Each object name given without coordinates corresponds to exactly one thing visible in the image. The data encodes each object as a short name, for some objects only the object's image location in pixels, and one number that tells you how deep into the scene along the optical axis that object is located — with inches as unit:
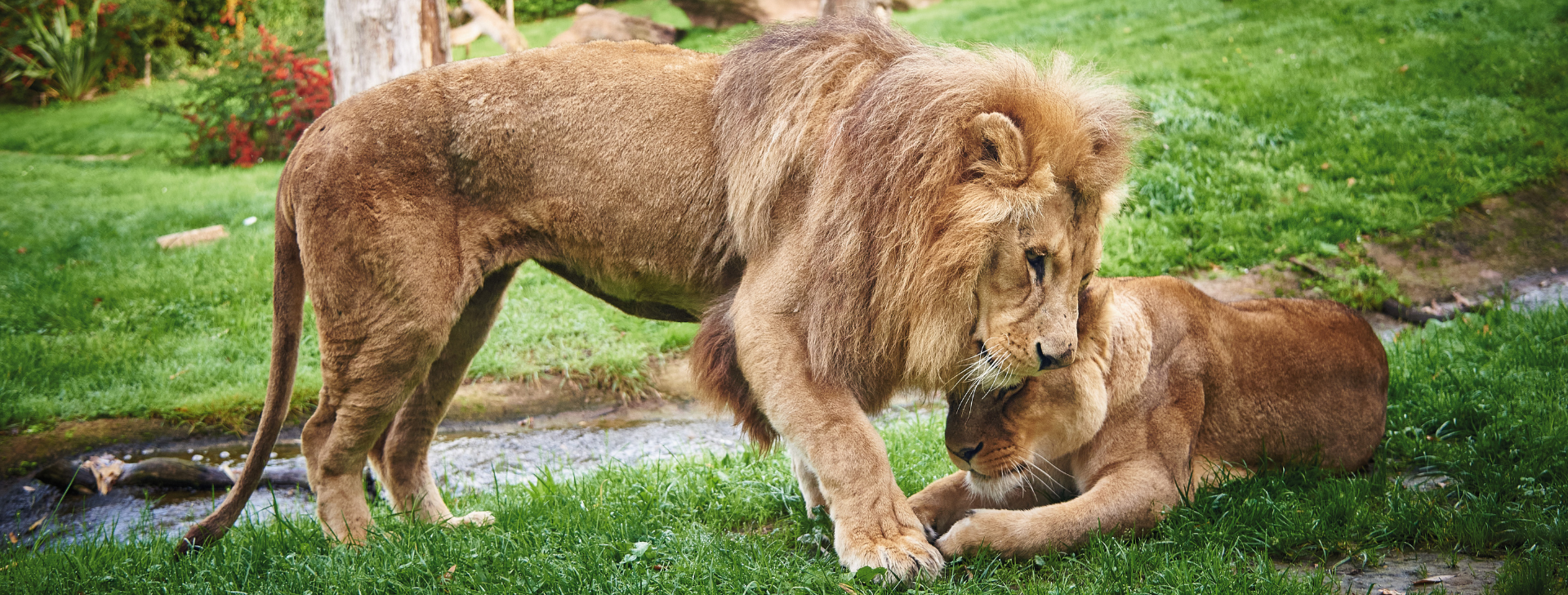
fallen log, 209.6
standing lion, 119.3
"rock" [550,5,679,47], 739.4
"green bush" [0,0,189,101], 729.6
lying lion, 131.4
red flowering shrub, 541.0
